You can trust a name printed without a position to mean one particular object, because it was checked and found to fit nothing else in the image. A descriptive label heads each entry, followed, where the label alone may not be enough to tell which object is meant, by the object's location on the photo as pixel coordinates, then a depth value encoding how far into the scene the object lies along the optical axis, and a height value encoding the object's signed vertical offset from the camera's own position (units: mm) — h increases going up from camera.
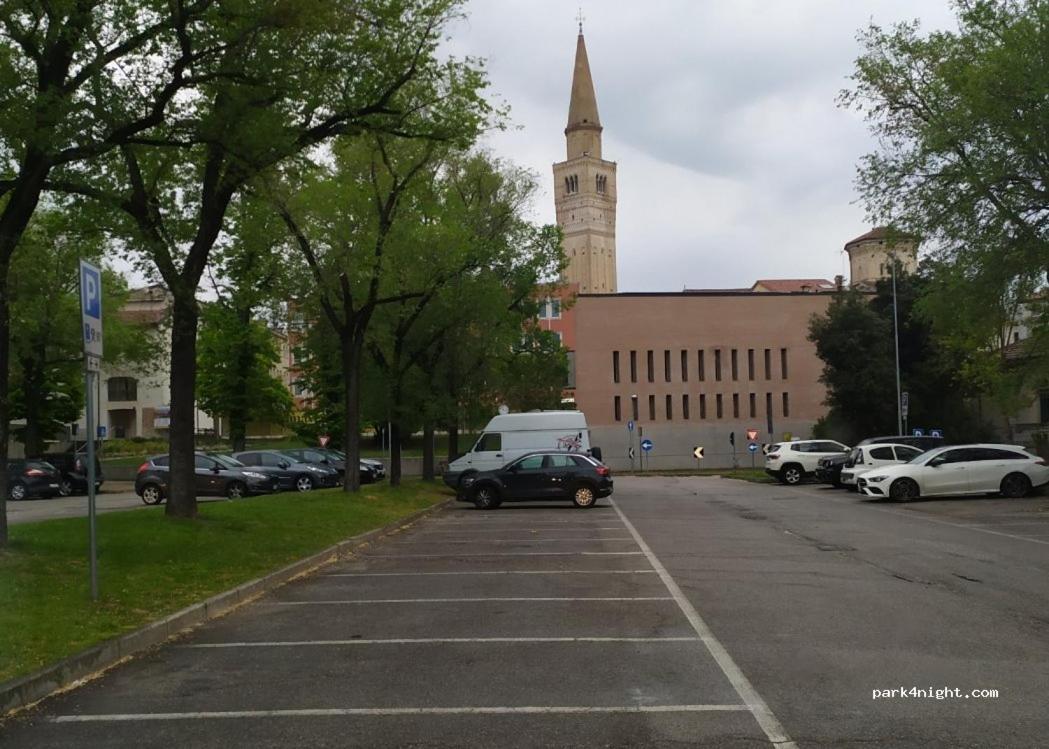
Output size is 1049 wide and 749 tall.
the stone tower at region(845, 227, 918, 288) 117125 +17797
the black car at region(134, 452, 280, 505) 31250 -1561
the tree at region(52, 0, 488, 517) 14266 +4611
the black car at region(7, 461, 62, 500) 39469 -1840
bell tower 139375 +29215
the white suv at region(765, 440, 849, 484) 40875 -1496
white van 34769 -494
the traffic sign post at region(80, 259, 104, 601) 9922 +876
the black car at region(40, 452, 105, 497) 42000 -1664
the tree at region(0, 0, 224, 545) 12508 +4291
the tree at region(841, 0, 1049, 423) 23359 +5885
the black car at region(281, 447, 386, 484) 41125 -1311
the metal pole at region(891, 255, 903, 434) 44206 +1618
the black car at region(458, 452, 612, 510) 27938 -1550
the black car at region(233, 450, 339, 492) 36984 -1527
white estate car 27219 -1467
